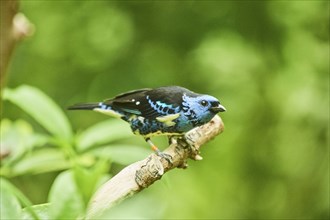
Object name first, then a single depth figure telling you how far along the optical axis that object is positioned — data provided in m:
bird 3.34
